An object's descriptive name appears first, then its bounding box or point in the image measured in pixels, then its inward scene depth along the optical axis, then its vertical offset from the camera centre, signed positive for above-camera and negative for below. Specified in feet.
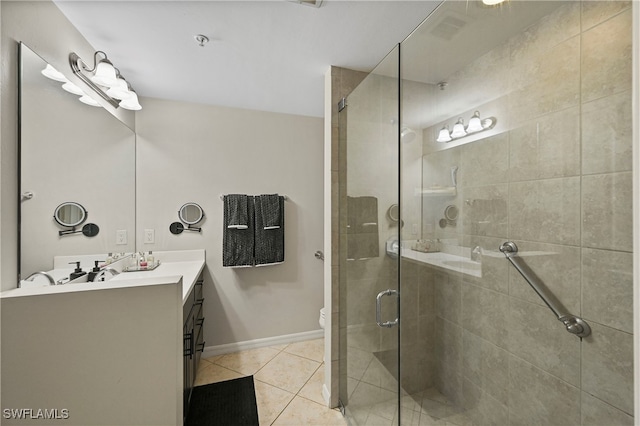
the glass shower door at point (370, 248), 4.37 -0.71
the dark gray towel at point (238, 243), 8.01 -0.98
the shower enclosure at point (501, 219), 2.31 -0.08
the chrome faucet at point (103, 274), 5.19 -1.32
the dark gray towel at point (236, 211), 8.00 +0.03
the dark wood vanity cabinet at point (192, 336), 5.31 -2.97
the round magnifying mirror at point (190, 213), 7.91 -0.03
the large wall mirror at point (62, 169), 3.66 +0.79
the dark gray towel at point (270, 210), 8.34 +0.07
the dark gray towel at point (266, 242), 8.28 -0.97
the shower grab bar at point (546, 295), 2.63 -0.94
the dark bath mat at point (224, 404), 5.56 -4.51
